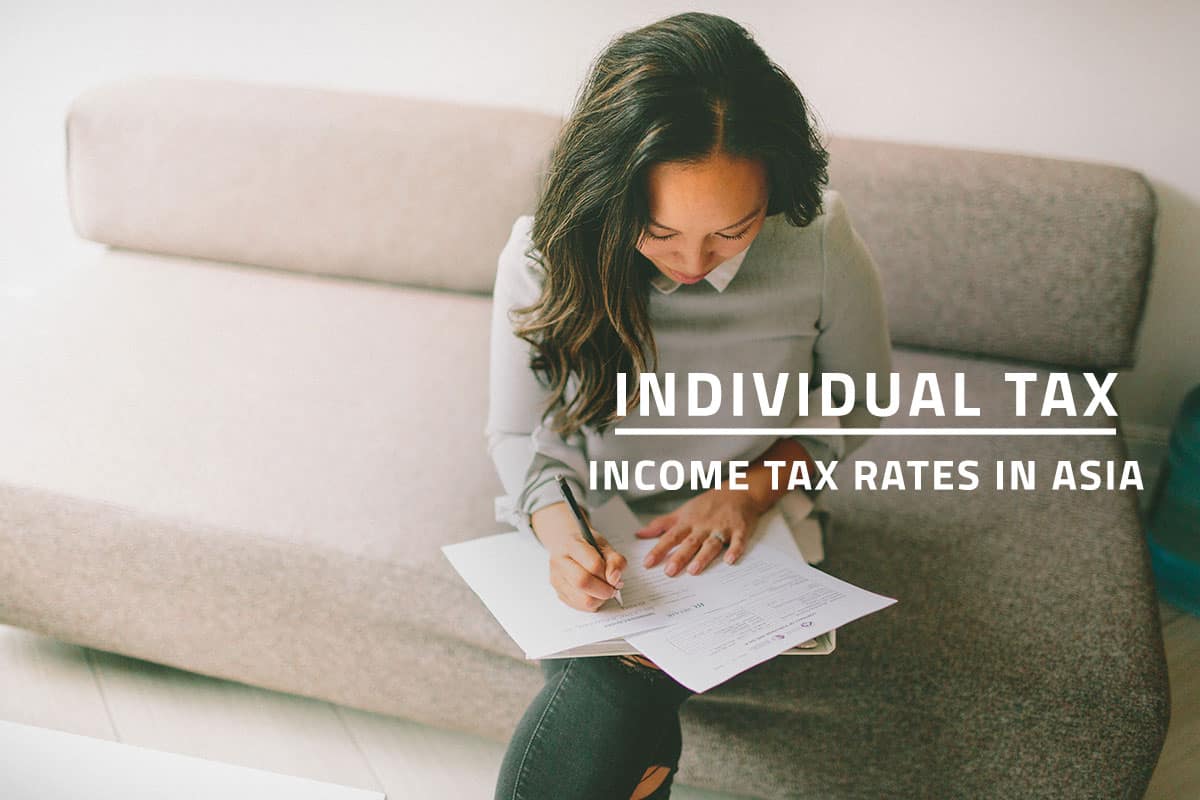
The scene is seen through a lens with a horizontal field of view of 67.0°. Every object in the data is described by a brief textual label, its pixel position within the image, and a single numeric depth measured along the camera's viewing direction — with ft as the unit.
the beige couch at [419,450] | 3.22
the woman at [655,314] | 2.58
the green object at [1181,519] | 5.02
